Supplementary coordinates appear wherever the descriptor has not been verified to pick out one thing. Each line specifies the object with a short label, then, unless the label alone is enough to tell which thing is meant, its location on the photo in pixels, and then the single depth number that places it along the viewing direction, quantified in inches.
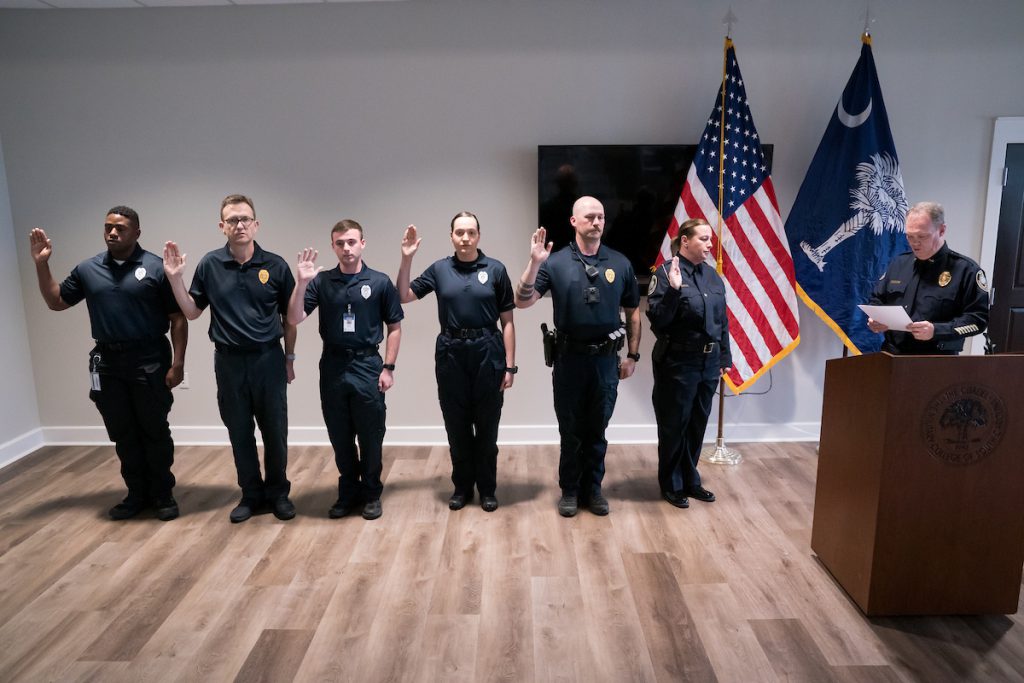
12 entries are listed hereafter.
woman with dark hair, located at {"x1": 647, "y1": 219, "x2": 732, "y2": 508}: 130.1
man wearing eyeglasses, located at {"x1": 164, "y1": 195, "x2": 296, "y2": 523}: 124.7
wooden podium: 91.5
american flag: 158.2
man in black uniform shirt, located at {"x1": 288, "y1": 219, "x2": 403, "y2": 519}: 126.0
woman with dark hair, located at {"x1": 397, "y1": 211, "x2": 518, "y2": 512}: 127.6
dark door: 167.9
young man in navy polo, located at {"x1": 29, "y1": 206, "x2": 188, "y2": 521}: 125.0
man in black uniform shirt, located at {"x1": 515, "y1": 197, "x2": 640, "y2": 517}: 126.7
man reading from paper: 116.3
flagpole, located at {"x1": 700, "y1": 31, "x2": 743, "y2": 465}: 156.6
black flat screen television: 164.6
